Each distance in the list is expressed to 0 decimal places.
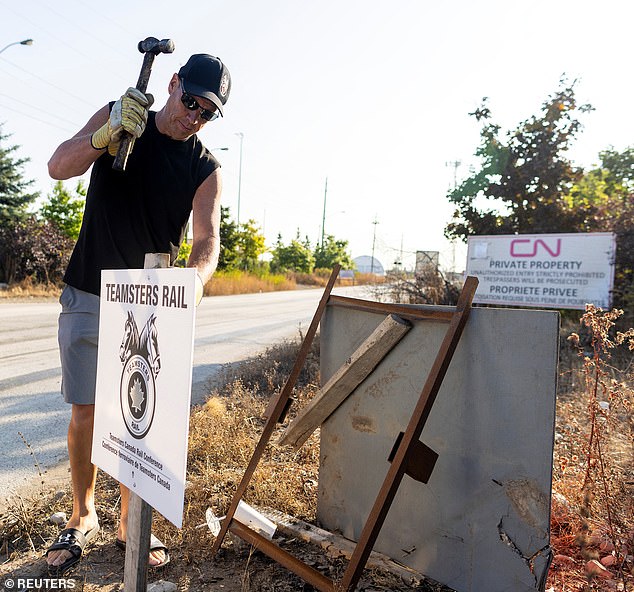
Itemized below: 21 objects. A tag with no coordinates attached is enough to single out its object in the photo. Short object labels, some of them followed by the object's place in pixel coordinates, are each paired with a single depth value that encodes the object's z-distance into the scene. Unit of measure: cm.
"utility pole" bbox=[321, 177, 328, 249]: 6956
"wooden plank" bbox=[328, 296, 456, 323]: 244
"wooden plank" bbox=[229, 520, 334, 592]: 224
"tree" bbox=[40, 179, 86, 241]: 2427
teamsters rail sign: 167
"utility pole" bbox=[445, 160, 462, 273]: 1133
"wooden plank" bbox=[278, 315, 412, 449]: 259
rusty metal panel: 216
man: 263
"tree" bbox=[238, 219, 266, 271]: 3928
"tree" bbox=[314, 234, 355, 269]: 6550
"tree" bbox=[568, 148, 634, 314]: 1054
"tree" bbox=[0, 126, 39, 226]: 2438
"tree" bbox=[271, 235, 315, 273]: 5453
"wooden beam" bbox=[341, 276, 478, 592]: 209
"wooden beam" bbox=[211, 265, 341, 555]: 272
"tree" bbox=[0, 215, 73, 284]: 2089
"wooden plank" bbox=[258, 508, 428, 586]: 251
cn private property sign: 903
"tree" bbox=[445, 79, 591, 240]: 1160
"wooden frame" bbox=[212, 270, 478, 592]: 209
